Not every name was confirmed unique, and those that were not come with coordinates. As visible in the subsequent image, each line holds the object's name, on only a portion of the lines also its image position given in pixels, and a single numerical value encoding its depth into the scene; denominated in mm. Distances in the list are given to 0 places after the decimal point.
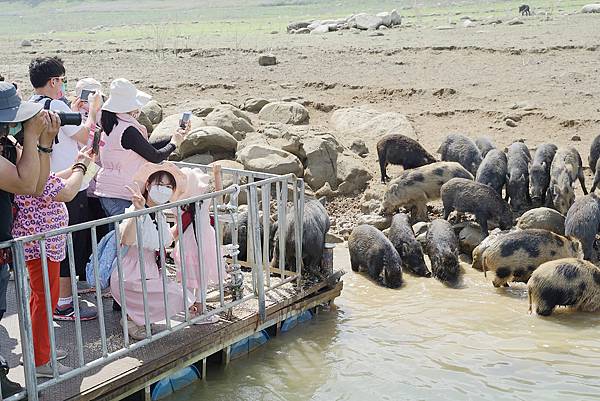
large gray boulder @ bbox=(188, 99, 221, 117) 14625
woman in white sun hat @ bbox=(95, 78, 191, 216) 6652
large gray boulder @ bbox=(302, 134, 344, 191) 12570
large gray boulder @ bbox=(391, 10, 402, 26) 33594
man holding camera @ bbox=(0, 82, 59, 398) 5020
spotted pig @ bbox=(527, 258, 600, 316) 8273
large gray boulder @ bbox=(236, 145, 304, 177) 11969
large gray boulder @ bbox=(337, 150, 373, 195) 12719
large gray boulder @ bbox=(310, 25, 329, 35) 32728
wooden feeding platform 5898
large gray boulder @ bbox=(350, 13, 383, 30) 32494
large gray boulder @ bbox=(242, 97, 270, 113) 16234
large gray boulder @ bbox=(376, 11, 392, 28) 33156
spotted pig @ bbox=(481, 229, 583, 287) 9102
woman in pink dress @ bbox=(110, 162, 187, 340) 6496
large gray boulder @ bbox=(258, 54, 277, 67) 22859
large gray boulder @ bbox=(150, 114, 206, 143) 12801
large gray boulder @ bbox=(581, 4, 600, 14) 33219
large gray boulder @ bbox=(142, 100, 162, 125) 14484
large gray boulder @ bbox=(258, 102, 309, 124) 15422
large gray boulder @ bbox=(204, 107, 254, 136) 13656
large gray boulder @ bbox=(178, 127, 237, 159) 12461
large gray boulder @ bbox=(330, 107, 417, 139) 15078
